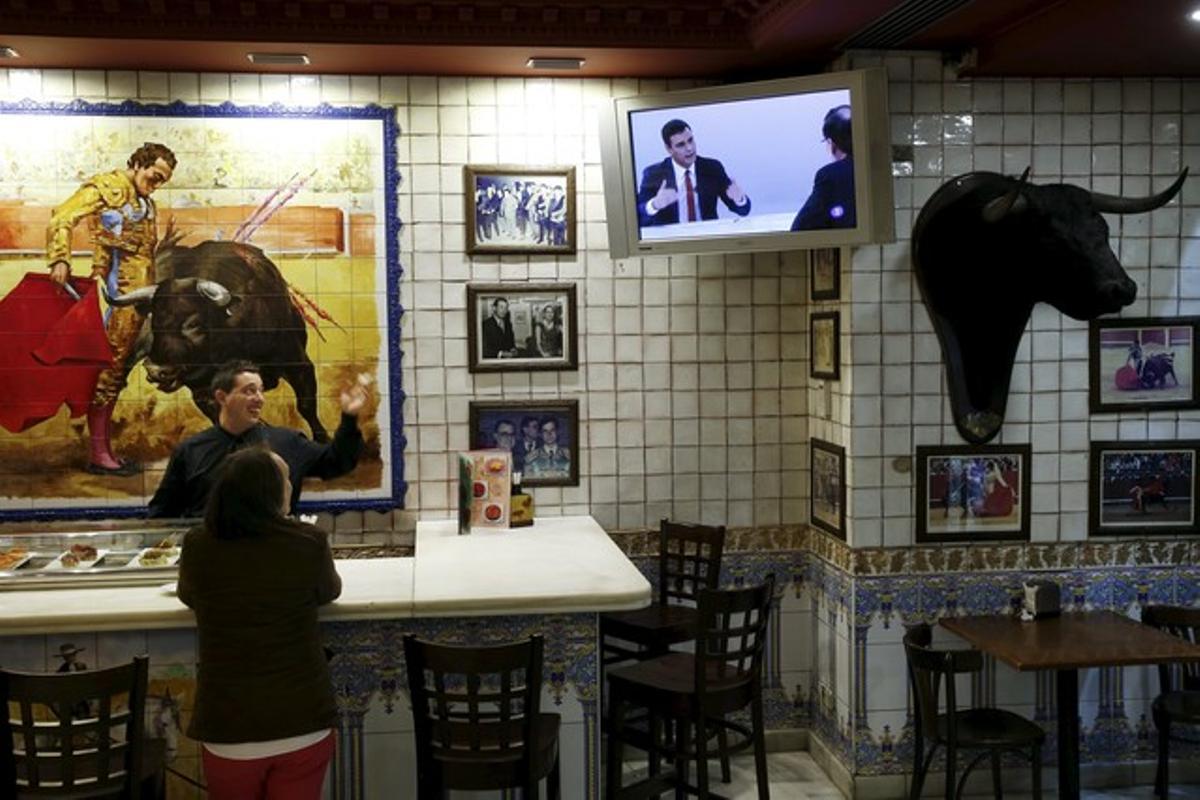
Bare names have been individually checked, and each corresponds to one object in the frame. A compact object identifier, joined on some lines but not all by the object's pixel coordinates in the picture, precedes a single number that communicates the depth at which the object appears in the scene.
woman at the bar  3.57
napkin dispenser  5.38
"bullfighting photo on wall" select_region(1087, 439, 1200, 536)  5.65
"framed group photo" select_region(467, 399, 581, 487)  5.91
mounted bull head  5.14
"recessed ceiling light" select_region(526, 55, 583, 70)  5.50
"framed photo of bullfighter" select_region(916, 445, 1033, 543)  5.53
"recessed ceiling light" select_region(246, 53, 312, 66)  5.35
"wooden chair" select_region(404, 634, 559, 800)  3.73
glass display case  4.35
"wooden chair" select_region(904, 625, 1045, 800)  4.80
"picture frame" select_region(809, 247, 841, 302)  5.63
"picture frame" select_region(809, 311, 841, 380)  5.64
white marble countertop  3.99
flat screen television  5.07
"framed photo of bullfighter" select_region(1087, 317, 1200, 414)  5.63
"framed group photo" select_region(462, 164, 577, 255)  5.82
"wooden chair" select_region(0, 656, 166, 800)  3.50
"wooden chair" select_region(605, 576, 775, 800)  4.52
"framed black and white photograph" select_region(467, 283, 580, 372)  5.87
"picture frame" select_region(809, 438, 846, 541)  5.62
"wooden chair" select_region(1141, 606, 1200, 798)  5.25
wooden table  4.75
